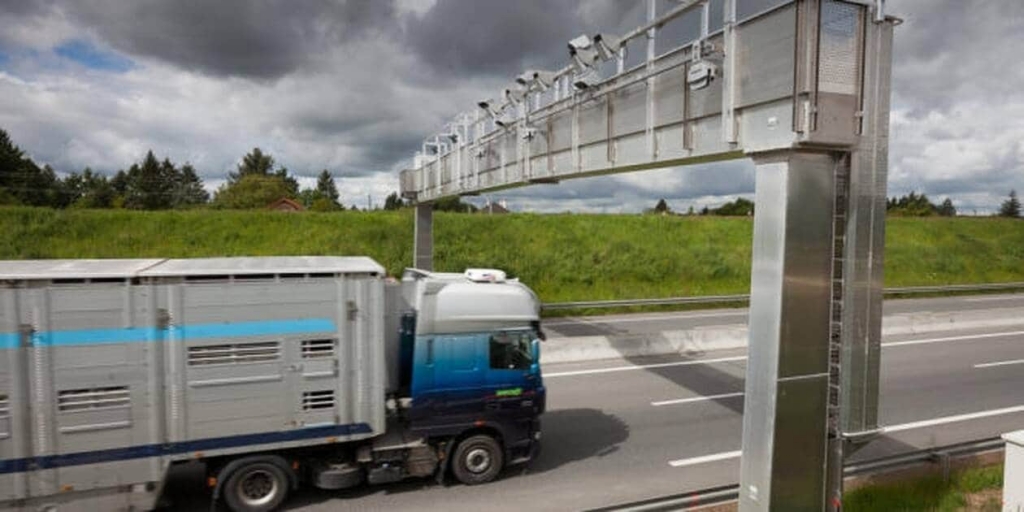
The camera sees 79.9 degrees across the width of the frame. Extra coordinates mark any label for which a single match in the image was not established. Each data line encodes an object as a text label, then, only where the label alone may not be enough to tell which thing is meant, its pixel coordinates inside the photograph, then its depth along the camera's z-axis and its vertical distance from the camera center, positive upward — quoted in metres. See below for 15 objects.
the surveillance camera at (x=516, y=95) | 14.12 +3.08
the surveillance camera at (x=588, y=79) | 11.15 +2.69
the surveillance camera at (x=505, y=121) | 15.08 +2.62
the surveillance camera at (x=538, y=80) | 12.84 +3.17
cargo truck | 7.16 -2.04
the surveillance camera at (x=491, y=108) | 15.66 +3.06
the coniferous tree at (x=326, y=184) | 100.50 +6.65
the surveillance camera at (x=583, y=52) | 10.84 +3.15
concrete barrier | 16.97 -3.39
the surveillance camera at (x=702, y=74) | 7.77 +1.97
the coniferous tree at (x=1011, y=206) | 90.34 +3.93
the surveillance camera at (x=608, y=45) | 10.37 +3.11
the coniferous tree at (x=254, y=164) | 98.69 +9.56
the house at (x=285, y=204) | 68.38 +2.20
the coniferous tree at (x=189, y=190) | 83.34 +4.89
